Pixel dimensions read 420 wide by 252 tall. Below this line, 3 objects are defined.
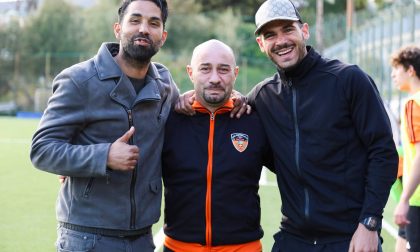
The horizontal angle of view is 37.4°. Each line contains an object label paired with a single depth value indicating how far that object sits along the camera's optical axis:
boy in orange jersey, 5.03
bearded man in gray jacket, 3.55
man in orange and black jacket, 4.06
